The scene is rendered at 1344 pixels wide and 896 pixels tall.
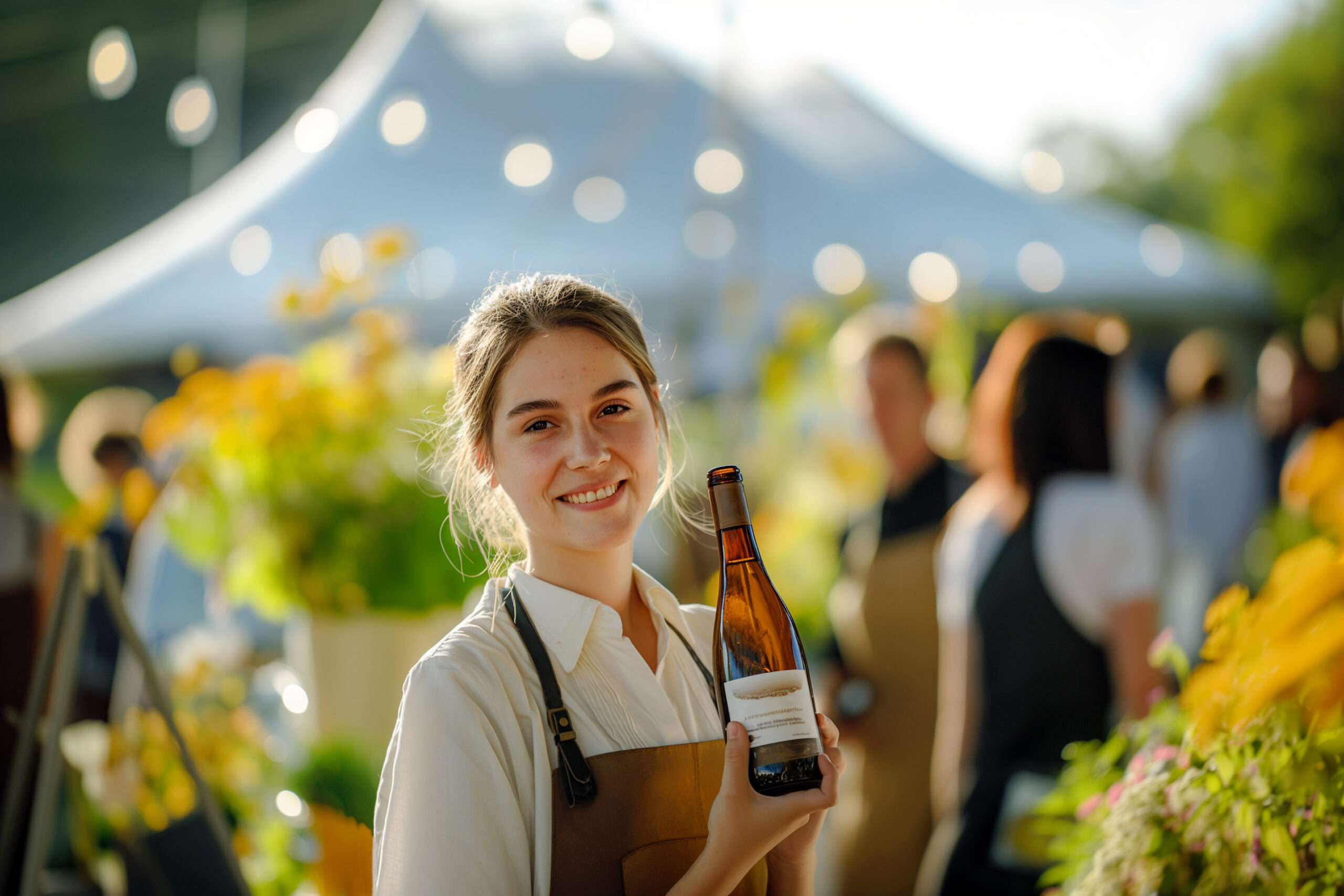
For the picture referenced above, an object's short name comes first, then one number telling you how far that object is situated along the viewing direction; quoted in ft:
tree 68.74
